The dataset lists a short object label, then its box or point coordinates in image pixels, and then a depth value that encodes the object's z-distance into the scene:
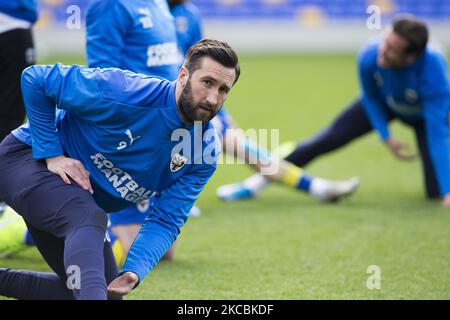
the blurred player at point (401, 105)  12.30
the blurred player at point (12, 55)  10.52
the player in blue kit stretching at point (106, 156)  6.62
